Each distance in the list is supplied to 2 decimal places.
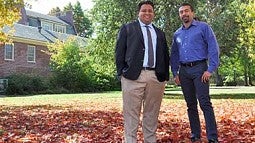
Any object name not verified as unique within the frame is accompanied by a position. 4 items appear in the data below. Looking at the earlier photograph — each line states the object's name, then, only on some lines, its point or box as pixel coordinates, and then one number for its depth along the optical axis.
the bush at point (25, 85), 20.59
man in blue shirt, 3.74
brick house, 23.49
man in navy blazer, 3.49
